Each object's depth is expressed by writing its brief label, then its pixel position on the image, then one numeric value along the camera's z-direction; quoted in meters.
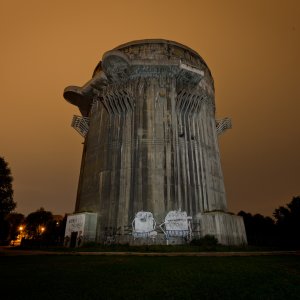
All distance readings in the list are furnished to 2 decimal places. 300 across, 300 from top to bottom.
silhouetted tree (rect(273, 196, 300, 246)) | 42.72
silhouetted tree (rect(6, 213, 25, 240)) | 80.12
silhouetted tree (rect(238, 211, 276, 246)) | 41.81
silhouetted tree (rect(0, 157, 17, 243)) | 37.94
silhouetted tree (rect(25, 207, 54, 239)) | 77.75
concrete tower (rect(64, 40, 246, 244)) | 28.73
